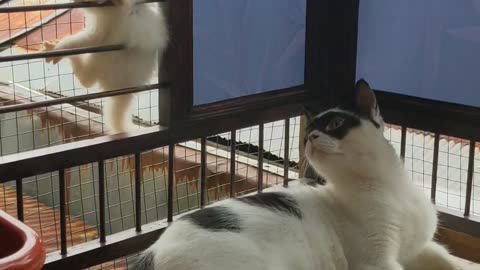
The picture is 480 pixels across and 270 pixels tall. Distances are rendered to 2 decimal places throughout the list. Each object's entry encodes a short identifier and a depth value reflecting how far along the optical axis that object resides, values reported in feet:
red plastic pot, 2.82
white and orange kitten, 6.06
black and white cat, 5.23
